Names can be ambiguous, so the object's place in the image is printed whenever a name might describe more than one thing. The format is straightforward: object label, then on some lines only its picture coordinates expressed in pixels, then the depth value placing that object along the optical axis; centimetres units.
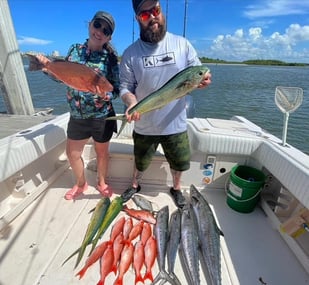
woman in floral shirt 216
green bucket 254
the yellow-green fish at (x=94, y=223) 201
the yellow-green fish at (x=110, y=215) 215
